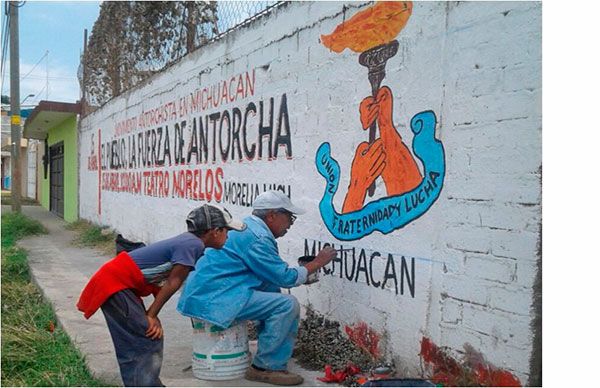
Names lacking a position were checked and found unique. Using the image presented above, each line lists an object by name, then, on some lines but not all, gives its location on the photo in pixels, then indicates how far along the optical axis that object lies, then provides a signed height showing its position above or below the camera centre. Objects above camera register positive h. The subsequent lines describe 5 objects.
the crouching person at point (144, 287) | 3.45 -0.62
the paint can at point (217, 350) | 3.97 -1.13
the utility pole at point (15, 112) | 16.97 +2.00
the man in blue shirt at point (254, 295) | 3.88 -0.74
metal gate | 18.77 +0.07
